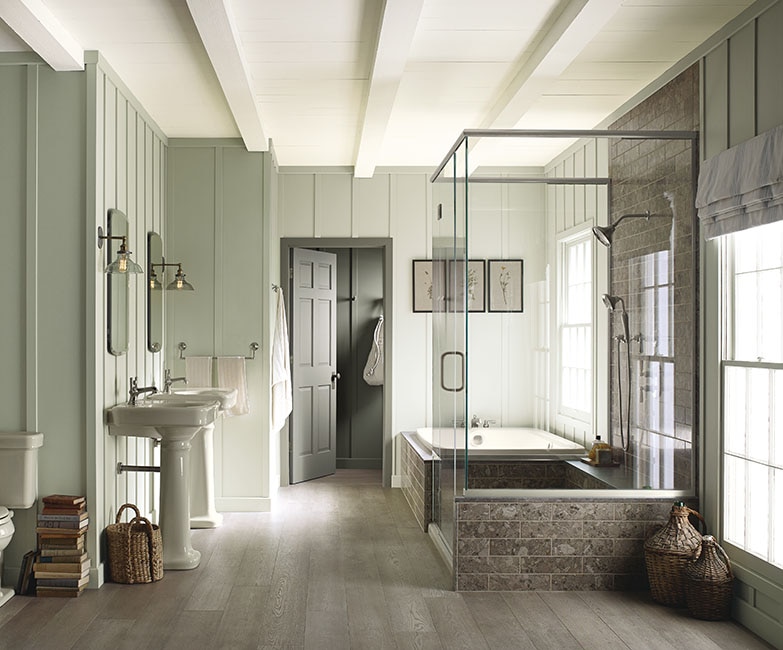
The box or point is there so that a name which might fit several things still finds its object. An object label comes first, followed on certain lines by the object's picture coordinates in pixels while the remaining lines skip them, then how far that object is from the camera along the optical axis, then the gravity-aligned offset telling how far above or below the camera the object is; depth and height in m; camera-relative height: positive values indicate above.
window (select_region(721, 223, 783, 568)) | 3.19 -0.29
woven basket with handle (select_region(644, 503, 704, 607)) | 3.55 -1.05
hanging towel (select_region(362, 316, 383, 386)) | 7.36 -0.39
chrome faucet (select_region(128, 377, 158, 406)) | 4.37 -0.38
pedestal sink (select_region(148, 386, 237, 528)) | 5.05 -1.00
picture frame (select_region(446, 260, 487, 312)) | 4.00 +0.21
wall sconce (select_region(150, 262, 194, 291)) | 5.20 +0.26
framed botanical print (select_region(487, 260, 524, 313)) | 4.09 +0.20
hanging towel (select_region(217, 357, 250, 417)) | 5.53 -0.39
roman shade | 3.03 +0.56
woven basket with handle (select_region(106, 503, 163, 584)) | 3.96 -1.17
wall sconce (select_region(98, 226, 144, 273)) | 3.87 +0.30
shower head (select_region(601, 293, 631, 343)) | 4.01 +0.09
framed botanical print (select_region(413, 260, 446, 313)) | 6.47 +0.30
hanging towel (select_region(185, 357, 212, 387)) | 5.52 -0.33
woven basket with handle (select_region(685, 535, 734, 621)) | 3.39 -1.13
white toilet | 3.75 -0.69
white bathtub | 4.04 -0.63
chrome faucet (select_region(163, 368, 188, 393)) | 5.34 -0.39
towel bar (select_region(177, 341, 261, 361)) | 5.57 -0.17
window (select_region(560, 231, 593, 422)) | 4.07 -0.03
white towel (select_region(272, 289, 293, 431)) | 5.89 -0.41
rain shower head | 4.02 +0.46
